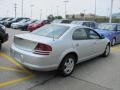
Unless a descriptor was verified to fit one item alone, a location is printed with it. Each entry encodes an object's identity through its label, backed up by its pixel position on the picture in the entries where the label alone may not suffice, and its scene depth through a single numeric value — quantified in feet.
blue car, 34.29
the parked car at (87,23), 52.01
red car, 63.50
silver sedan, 14.44
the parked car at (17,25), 73.31
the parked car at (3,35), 25.27
